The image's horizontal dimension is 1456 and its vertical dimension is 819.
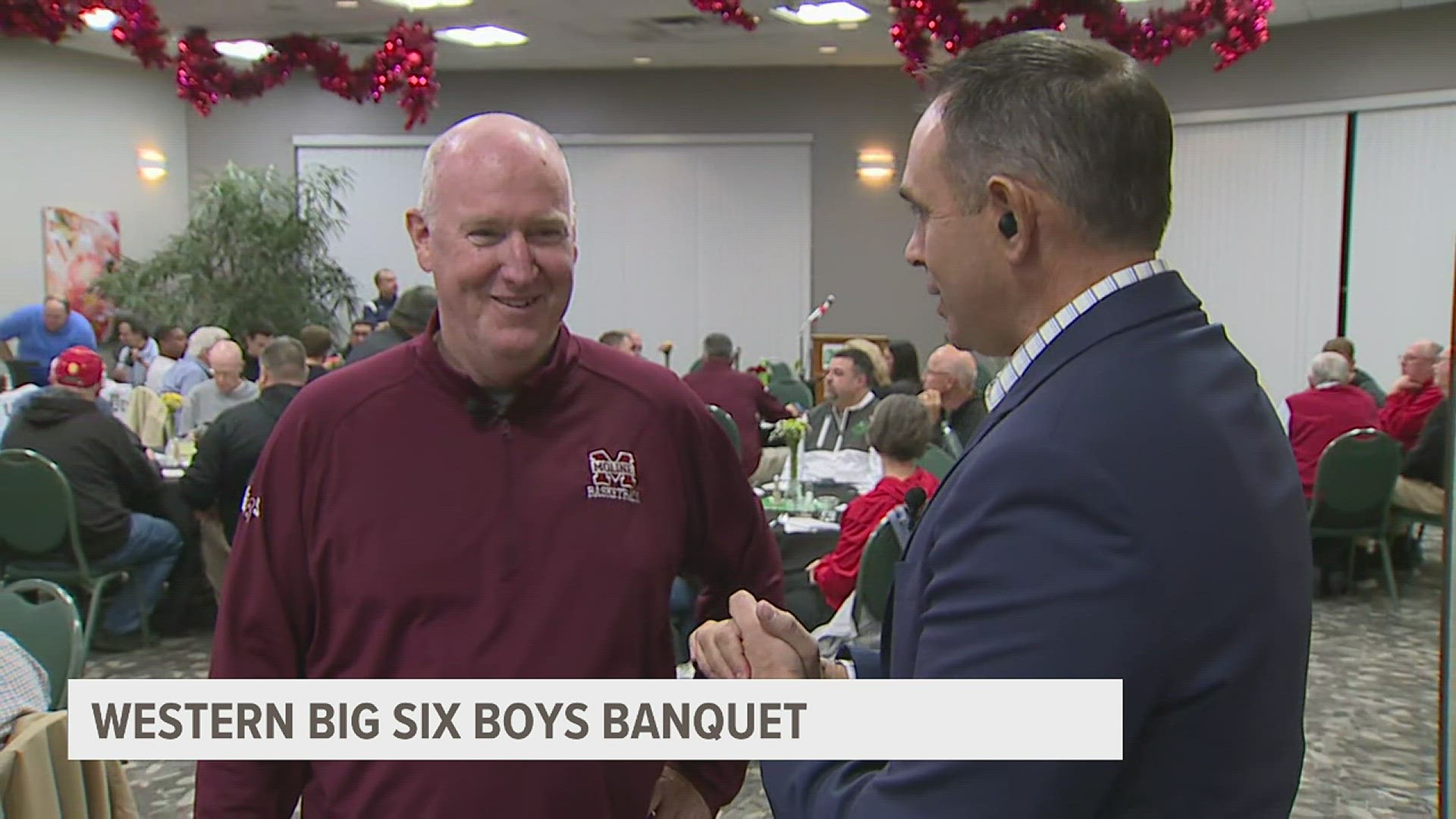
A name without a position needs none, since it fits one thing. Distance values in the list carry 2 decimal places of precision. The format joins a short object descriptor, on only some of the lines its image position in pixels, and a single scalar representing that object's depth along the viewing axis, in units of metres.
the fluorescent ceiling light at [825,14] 9.11
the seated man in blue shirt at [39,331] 10.04
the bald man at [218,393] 6.78
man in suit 0.89
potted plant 12.22
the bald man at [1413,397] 7.05
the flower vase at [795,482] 5.17
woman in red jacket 3.96
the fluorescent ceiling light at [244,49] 11.24
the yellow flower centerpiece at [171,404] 6.58
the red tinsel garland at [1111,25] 7.09
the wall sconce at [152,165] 13.26
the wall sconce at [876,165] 13.05
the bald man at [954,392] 5.89
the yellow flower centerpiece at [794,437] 5.15
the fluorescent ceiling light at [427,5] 9.11
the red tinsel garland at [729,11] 7.15
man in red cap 5.35
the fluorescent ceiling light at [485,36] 10.70
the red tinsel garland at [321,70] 8.96
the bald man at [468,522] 1.47
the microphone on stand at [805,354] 12.74
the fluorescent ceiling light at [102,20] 8.64
